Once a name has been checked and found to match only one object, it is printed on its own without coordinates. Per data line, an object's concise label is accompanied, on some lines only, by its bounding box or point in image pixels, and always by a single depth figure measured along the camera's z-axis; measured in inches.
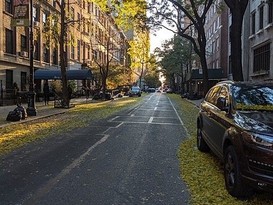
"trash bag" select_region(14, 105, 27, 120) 706.8
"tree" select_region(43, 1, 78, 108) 1122.6
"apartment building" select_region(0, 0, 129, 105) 1237.1
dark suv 203.9
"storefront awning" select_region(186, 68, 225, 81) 1935.3
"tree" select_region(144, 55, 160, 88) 5510.3
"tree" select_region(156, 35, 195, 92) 2613.2
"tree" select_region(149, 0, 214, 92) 1048.8
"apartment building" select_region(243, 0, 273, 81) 1140.6
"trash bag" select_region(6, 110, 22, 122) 675.3
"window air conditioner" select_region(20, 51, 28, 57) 1341.2
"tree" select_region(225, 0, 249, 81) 659.4
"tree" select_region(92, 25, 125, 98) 1790.8
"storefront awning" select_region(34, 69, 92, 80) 1455.5
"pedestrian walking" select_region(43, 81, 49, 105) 1258.7
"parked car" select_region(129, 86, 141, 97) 2632.9
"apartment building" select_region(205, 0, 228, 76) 1969.7
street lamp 792.9
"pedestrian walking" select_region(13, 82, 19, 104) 1195.9
